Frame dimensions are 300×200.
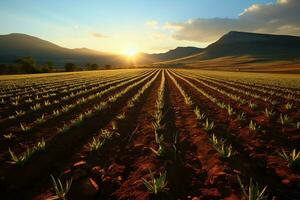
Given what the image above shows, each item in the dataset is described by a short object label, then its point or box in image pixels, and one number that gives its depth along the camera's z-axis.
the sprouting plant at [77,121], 8.51
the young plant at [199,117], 9.05
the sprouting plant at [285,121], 8.05
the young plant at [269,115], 9.19
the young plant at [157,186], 4.00
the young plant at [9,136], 7.14
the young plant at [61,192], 3.91
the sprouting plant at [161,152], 5.61
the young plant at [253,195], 3.47
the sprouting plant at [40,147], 6.04
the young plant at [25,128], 7.79
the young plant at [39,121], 8.85
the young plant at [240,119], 8.69
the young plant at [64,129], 7.69
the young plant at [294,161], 4.84
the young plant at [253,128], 7.23
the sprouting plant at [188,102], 12.72
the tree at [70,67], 102.10
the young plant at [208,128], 7.48
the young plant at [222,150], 5.32
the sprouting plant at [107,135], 7.00
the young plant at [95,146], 6.11
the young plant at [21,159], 5.24
